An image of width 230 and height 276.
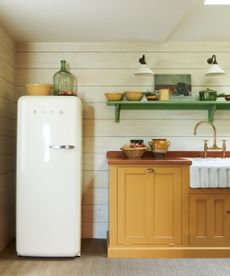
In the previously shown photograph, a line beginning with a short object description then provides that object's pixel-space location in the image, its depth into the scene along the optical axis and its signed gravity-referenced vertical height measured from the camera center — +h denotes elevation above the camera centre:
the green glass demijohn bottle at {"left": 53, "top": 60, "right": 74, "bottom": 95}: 3.57 +0.62
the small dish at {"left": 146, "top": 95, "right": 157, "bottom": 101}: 3.51 +0.43
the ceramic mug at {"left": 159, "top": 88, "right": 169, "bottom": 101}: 3.50 +0.46
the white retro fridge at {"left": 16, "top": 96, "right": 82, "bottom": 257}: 3.08 -0.34
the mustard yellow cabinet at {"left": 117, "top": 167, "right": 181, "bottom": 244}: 3.14 -0.55
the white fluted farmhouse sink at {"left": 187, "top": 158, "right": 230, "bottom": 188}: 3.06 -0.29
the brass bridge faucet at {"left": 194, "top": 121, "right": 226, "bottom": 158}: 3.58 -0.05
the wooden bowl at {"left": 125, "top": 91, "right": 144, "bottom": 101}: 3.49 +0.45
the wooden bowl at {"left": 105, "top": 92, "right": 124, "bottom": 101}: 3.48 +0.45
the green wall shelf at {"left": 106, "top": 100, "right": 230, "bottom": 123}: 3.47 +0.38
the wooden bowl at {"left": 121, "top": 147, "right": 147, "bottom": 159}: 3.40 -0.10
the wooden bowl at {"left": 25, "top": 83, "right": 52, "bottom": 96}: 3.33 +0.49
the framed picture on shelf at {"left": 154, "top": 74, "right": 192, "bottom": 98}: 3.67 +0.61
